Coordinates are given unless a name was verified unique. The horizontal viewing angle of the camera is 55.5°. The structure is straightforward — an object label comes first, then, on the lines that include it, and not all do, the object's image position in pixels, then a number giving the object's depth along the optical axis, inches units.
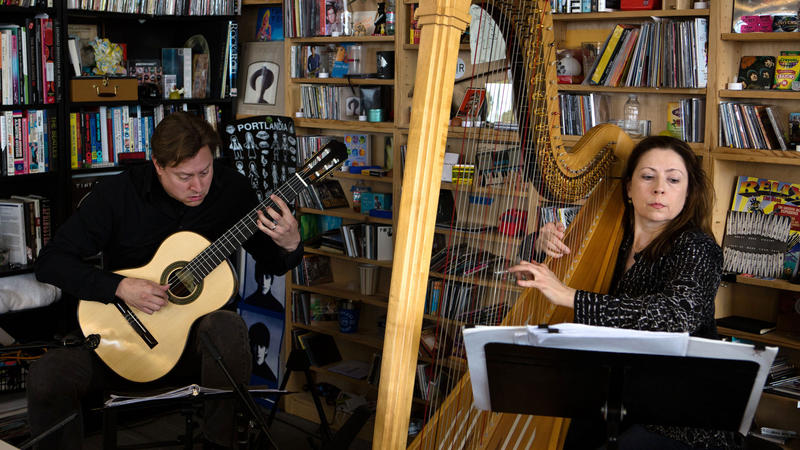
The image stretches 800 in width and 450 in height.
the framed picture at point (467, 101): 123.9
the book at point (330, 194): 150.0
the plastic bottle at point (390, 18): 137.0
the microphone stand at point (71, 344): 87.6
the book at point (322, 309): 154.6
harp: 45.1
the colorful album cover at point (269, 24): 158.1
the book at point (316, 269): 152.9
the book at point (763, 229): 110.3
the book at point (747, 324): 111.7
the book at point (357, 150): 149.0
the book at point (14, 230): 131.2
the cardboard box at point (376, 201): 145.9
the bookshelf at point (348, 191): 139.4
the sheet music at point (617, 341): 54.4
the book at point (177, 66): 155.1
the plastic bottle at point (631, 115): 121.7
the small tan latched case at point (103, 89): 135.1
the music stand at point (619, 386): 57.6
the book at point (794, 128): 107.2
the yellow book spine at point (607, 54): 117.6
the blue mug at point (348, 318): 149.3
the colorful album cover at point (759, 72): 109.0
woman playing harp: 73.7
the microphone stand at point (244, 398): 82.5
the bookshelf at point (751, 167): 106.8
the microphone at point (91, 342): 100.2
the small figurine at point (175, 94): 153.3
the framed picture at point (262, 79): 159.3
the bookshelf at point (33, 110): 127.1
